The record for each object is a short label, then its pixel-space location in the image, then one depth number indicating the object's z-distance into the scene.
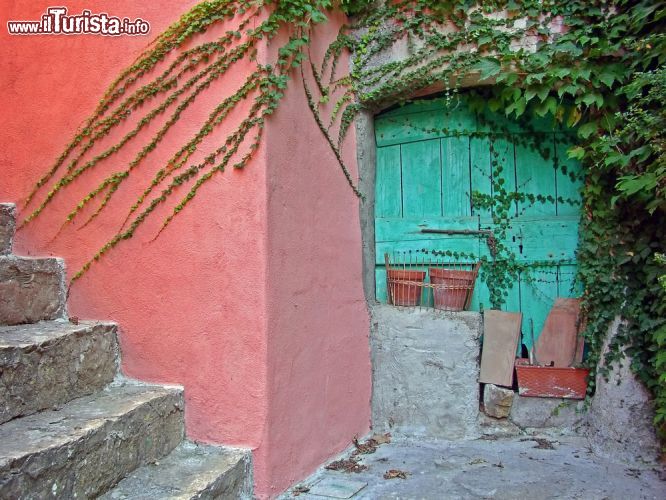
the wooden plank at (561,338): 3.60
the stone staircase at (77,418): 2.12
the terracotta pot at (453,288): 3.69
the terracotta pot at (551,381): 3.52
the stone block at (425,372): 3.68
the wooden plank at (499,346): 3.64
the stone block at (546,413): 3.55
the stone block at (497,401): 3.62
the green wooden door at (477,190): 3.78
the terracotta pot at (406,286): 3.77
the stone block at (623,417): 3.25
